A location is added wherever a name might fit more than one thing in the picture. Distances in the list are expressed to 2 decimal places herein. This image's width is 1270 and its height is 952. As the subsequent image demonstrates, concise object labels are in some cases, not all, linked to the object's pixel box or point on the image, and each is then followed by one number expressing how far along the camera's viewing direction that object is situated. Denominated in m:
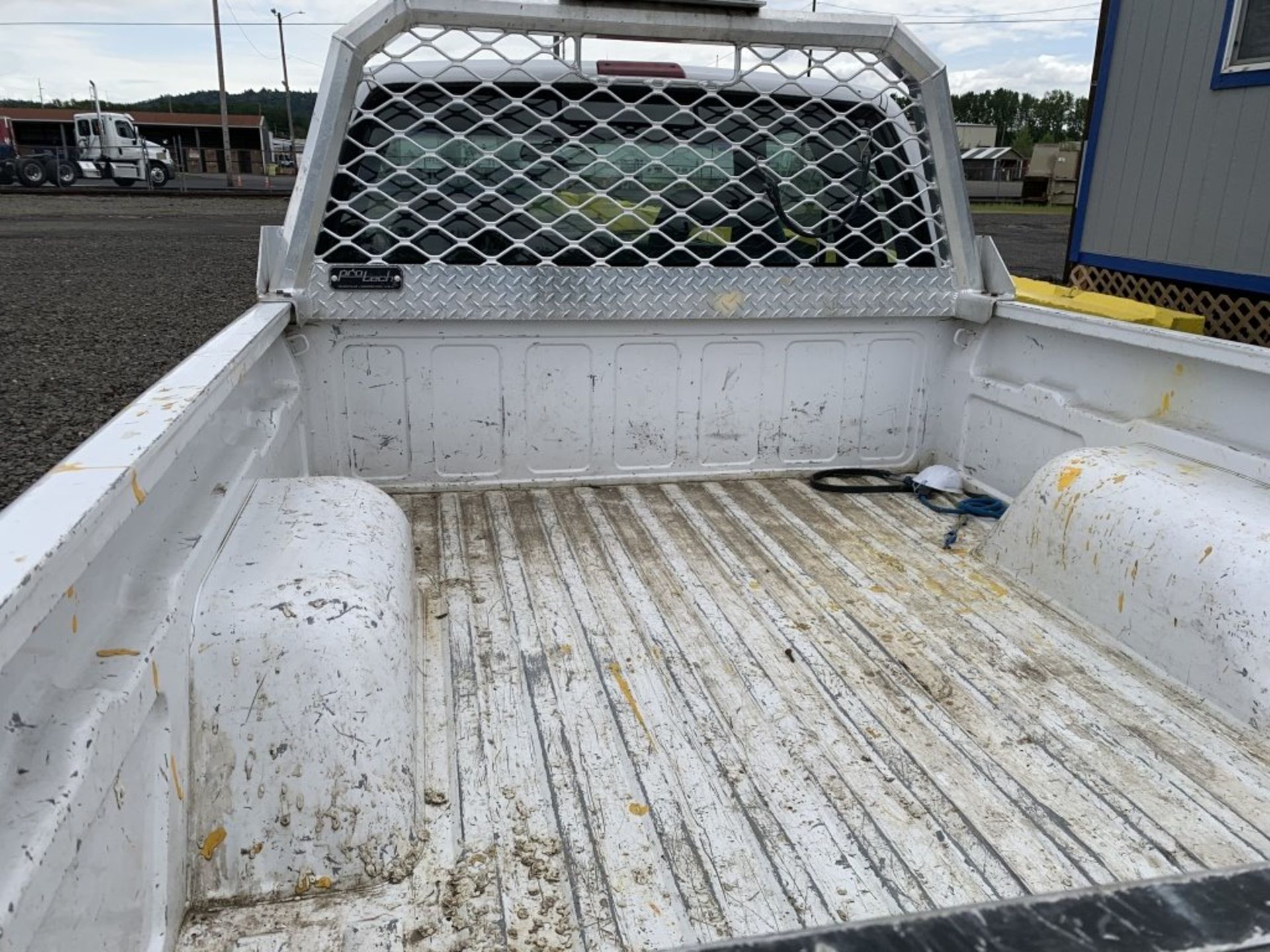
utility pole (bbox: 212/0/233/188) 32.09
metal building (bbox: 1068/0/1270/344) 6.30
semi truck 29.62
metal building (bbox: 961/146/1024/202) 37.72
